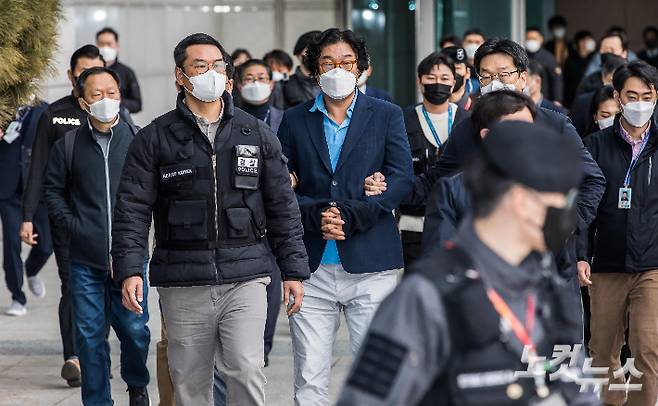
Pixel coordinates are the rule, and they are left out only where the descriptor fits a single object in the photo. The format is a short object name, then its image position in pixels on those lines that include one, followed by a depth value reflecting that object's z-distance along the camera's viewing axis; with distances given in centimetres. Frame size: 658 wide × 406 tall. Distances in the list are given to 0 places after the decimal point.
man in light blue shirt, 1252
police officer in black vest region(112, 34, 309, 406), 1145
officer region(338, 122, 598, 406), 603
